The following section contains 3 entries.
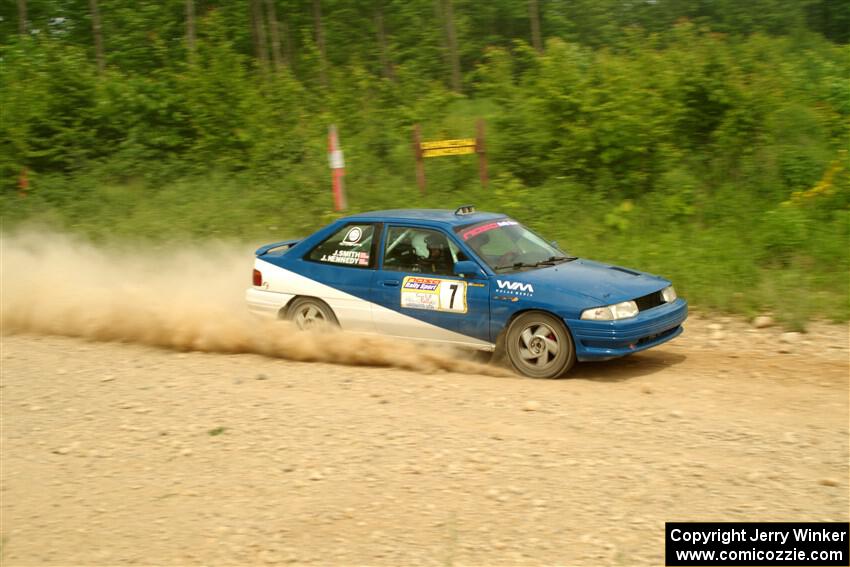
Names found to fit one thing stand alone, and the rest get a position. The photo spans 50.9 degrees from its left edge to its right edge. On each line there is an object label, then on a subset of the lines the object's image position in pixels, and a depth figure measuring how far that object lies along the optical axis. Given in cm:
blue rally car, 789
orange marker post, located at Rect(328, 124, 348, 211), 1535
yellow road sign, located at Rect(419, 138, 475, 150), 1608
